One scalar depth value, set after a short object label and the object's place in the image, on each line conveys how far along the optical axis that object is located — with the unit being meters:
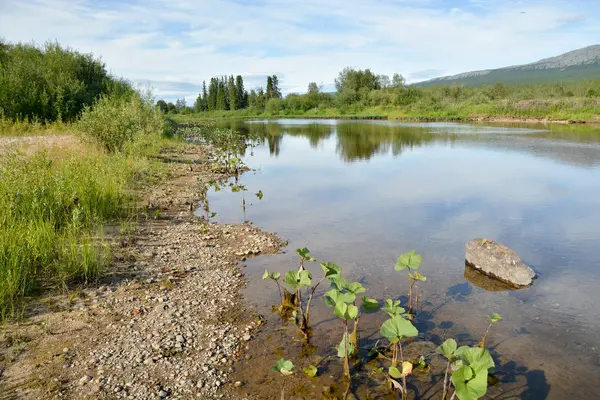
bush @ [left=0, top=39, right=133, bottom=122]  21.58
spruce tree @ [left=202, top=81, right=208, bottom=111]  131.11
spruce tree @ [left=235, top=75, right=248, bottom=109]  120.81
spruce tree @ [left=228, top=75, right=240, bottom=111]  115.75
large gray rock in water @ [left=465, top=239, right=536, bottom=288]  7.65
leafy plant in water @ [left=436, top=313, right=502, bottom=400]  3.85
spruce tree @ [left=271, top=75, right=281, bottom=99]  122.75
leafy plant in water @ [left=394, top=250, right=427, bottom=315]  6.32
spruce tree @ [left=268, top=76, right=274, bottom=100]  120.88
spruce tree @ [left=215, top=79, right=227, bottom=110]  118.56
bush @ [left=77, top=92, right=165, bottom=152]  16.50
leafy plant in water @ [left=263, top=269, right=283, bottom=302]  6.43
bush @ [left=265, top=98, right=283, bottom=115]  107.44
